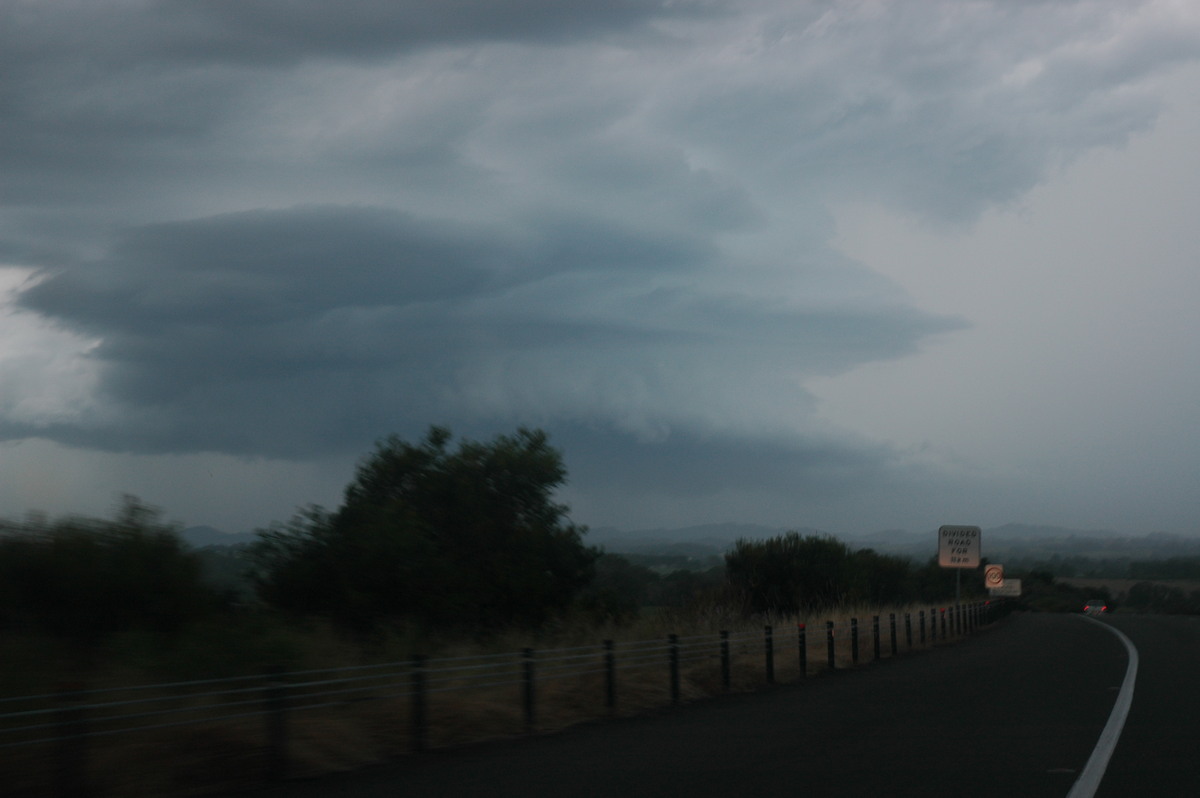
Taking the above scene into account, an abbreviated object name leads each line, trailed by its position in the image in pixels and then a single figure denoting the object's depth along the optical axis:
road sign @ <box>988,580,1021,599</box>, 68.88
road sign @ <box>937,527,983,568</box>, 49.09
